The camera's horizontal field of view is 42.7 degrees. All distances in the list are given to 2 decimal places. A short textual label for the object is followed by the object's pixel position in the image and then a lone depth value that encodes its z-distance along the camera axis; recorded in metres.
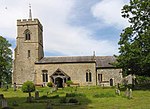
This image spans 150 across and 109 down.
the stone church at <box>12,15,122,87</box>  38.62
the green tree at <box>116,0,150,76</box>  23.16
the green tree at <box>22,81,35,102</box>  21.60
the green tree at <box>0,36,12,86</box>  44.60
